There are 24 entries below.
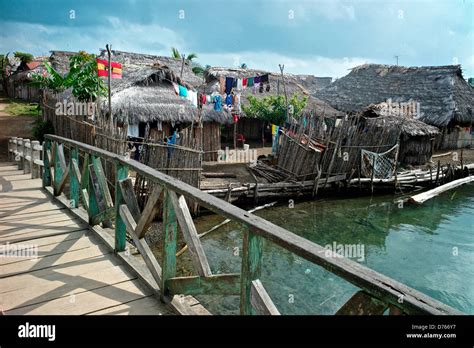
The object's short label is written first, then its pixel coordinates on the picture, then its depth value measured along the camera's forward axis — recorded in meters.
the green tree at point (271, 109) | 19.84
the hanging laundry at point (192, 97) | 15.83
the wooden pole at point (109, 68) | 9.49
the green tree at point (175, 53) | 30.03
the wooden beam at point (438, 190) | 12.22
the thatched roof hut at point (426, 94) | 20.52
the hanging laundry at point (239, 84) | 16.39
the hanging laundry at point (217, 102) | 15.85
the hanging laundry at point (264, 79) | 16.12
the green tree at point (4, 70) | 30.25
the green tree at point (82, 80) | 12.41
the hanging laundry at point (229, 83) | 16.20
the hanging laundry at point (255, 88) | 22.73
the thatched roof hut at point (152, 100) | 13.74
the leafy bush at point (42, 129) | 13.42
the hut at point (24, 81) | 27.16
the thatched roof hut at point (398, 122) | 16.75
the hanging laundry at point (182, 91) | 15.17
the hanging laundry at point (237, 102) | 16.91
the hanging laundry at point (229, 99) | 16.38
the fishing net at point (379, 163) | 13.39
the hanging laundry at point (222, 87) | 17.04
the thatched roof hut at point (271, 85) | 21.61
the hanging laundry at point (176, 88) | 14.87
